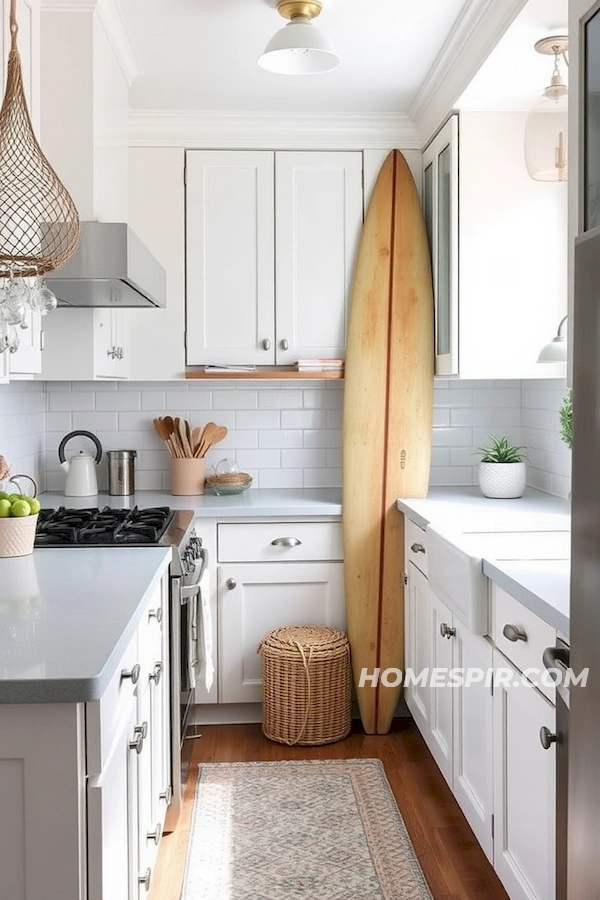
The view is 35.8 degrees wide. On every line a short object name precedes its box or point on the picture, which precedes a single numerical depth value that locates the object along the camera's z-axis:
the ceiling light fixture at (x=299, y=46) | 2.68
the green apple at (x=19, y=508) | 2.49
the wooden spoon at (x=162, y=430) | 4.06
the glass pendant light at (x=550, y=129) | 2.65
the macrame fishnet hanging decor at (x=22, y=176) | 1.84
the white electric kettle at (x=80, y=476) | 3.87
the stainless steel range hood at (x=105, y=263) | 2.54
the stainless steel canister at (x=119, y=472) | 3.95
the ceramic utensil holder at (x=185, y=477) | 3.99
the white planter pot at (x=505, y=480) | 3.76
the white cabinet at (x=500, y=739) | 1.97
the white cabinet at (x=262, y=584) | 3.72
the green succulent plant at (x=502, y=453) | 3.83
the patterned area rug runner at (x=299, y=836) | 2.58
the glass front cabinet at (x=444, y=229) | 3.42
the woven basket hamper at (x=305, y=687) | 3.55
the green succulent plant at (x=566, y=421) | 2.72
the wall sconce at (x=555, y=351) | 2.84
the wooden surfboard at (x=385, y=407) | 3.75
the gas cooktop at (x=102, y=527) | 2.78
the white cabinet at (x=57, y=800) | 1.47
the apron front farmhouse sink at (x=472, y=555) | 2.43
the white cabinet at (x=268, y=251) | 3.89
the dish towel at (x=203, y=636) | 3.15
